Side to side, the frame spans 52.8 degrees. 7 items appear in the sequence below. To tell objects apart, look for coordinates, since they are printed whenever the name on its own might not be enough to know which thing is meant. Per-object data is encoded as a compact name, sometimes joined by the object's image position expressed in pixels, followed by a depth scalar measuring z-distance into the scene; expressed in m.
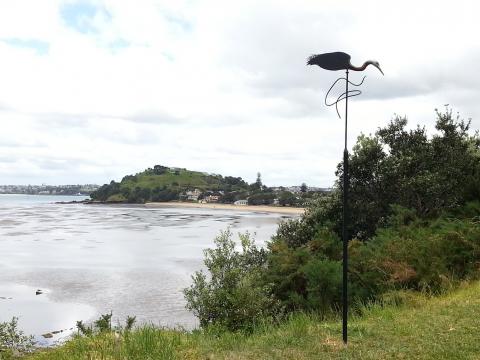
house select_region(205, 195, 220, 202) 181.06
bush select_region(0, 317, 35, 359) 15.65
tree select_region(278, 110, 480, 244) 19.16
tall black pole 7.59
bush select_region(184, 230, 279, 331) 12.26
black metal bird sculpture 7.58
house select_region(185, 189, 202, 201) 187.25
